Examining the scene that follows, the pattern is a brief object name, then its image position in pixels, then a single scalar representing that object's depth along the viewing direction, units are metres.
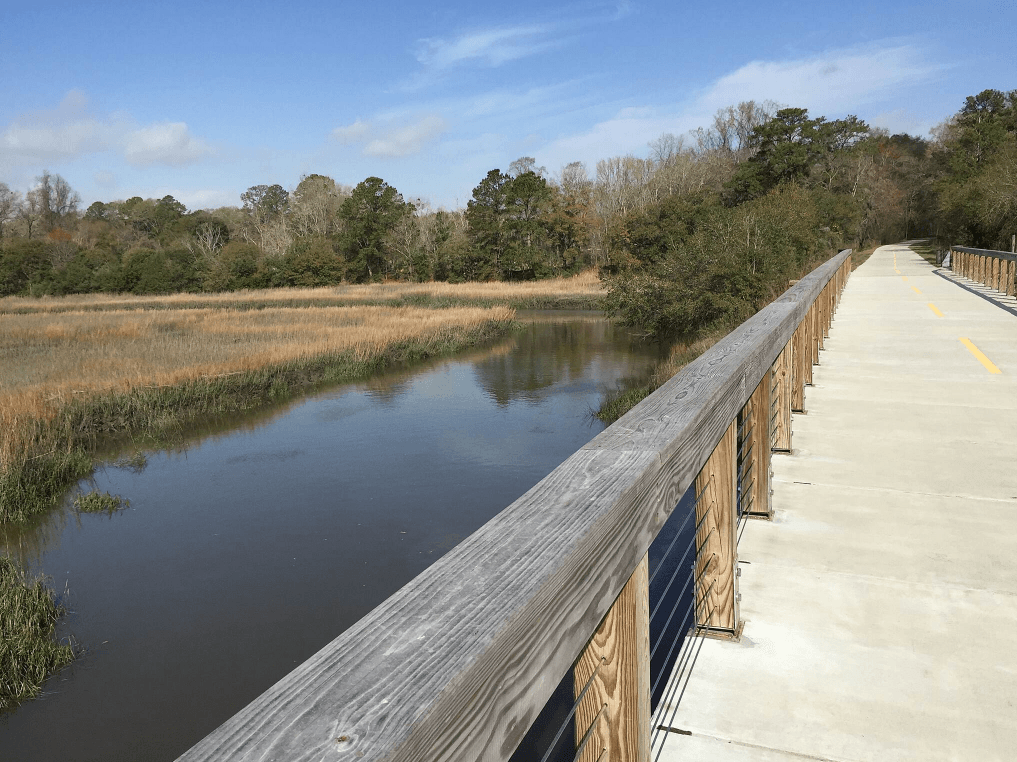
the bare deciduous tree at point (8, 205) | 93.88
